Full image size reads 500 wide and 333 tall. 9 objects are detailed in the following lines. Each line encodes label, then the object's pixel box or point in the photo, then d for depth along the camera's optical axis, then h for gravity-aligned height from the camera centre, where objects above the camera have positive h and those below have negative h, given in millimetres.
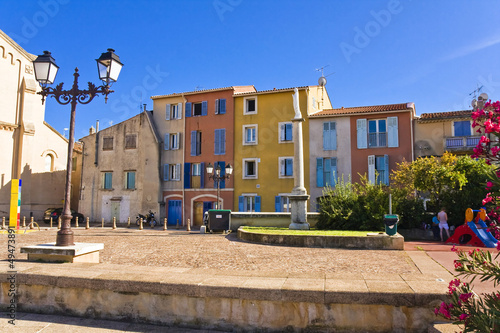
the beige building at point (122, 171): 31250 +2262
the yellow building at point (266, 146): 27594 +3995
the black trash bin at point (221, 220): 17656 -1066
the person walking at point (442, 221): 14069 -839
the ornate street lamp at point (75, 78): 7879 +2561
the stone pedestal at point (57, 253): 6633 -1019
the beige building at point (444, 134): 23953 +4328
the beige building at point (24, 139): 29688 +4850
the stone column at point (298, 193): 15164 +218
